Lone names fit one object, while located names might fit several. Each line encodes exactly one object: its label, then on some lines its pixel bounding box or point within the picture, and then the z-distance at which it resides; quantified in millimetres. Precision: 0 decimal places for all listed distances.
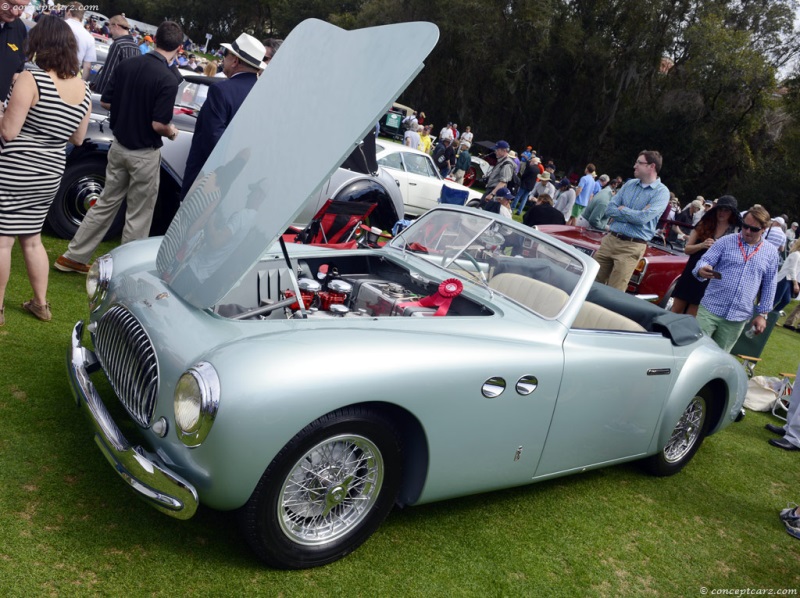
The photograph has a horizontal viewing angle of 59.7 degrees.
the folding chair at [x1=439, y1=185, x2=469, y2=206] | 13250
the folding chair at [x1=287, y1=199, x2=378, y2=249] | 6422
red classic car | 8742
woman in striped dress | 4160
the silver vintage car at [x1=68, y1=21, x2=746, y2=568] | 2600
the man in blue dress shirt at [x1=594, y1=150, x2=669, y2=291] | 6980
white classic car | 13359
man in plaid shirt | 5738
